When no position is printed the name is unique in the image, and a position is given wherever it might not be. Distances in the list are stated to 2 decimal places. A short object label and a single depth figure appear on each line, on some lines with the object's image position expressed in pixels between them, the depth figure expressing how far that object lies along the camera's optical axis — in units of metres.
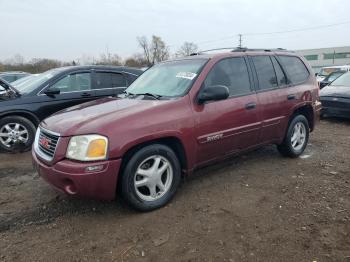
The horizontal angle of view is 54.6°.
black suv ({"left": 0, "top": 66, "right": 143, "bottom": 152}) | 6.32
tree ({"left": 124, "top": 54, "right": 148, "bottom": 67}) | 53.03
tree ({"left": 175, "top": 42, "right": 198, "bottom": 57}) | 78.31
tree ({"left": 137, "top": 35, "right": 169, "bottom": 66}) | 71.32
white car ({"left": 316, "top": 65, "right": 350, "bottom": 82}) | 20.25
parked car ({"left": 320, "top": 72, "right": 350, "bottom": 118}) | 9.01
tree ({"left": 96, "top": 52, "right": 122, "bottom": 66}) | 52.62
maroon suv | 3.40
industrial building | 77.50
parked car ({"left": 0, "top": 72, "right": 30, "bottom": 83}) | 16.05
